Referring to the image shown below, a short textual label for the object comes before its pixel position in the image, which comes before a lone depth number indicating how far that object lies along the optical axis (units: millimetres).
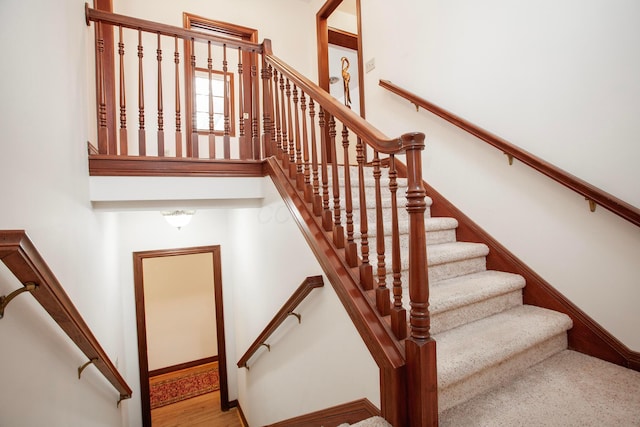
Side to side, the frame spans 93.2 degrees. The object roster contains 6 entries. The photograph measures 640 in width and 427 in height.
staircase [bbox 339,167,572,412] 1247
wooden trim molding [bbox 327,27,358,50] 4340
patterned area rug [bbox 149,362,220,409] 4344
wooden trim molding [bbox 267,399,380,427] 1214
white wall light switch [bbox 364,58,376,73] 3135
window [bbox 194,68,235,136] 3865
